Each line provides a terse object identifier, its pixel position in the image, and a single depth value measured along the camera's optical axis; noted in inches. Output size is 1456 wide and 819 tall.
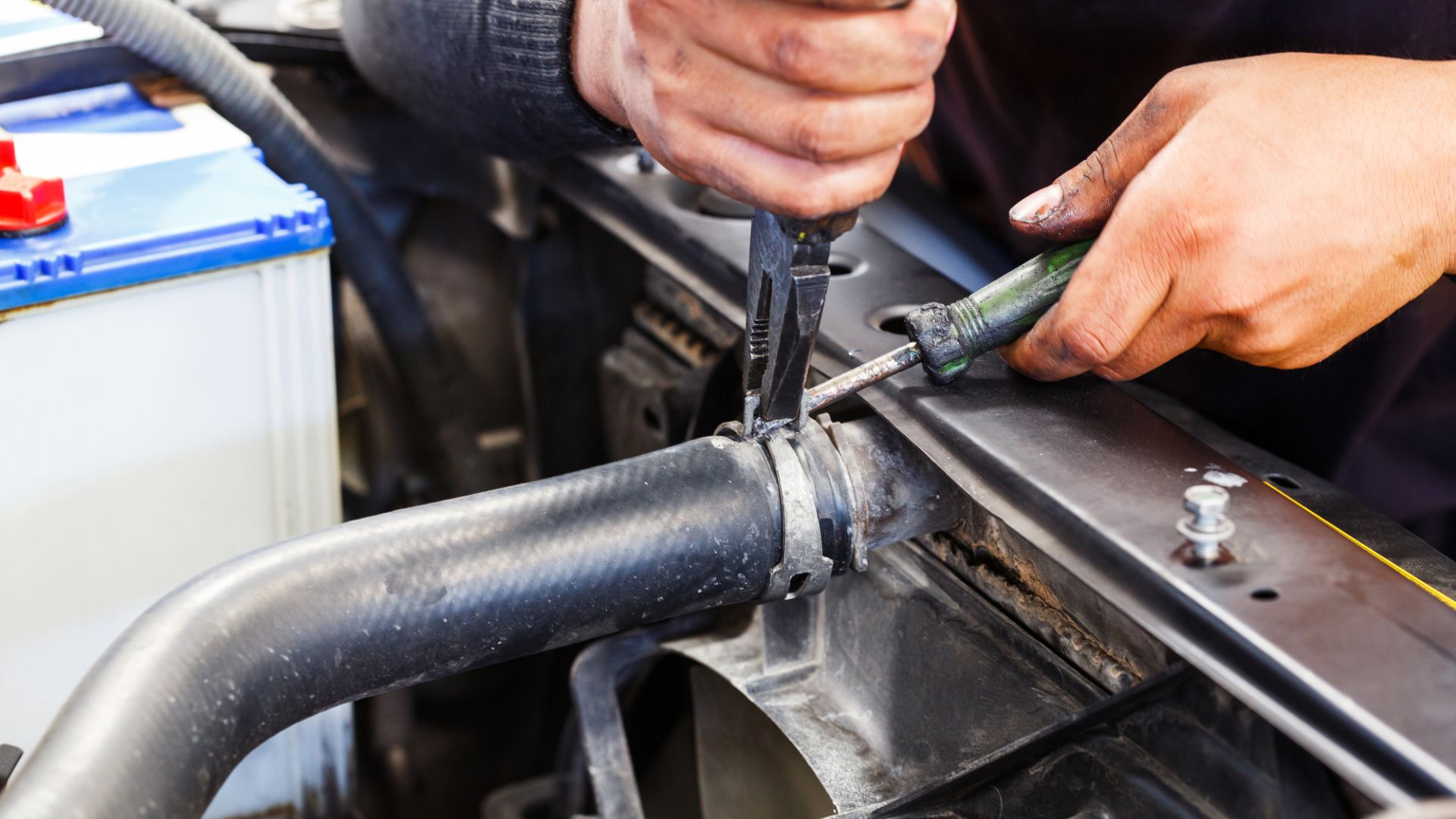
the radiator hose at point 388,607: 19.5
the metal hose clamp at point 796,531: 25.0
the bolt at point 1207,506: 21.9
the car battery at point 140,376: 28.7
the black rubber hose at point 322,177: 36.4
